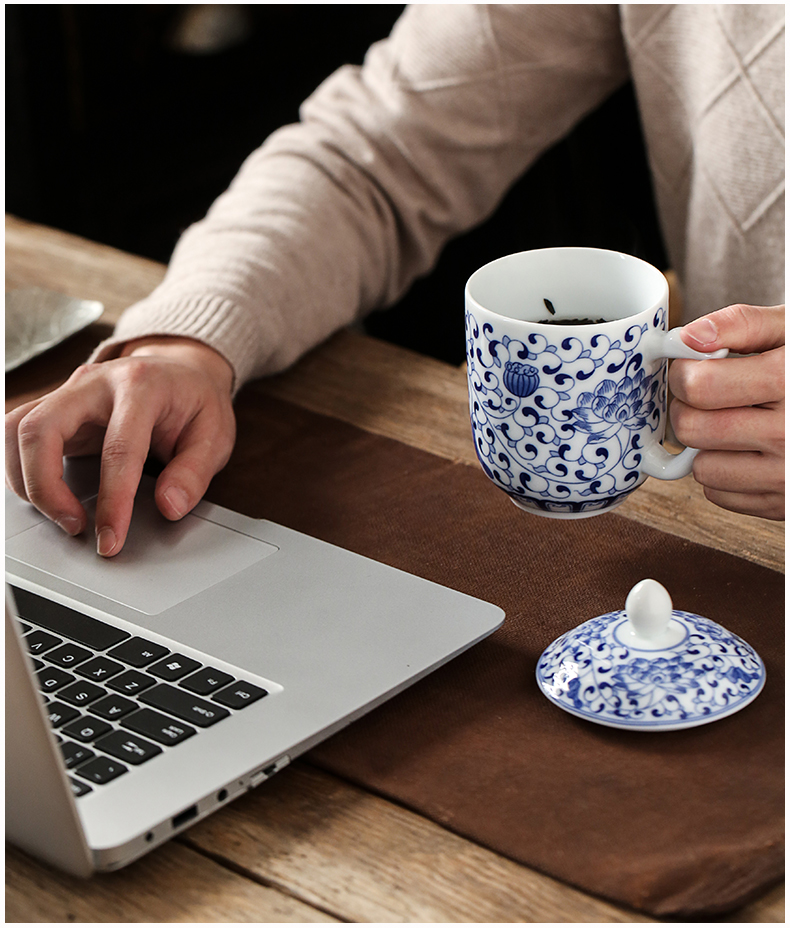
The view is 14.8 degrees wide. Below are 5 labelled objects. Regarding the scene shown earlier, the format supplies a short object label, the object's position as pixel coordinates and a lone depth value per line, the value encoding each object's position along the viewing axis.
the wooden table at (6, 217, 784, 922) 1.15
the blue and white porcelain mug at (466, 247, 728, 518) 1.21
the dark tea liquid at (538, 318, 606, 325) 1.27
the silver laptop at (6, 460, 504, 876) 1.16
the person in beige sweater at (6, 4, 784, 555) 1.44
